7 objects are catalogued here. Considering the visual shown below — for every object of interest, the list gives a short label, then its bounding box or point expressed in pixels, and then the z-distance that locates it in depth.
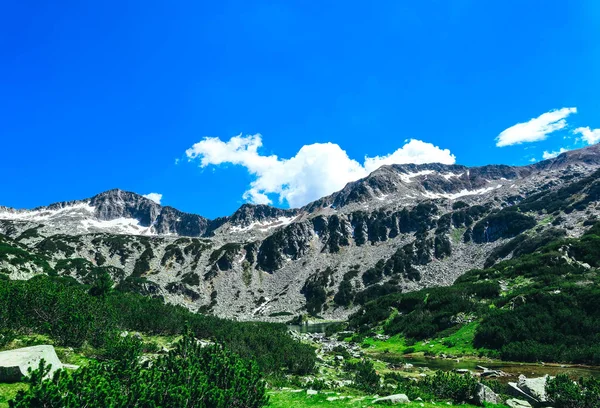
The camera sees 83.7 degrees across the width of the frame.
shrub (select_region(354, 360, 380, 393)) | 23.45
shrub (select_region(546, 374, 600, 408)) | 16.56
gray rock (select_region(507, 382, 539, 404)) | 20.10
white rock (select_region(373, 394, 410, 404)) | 16.66
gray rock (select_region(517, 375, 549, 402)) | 19.61
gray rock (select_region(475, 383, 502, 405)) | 18.41
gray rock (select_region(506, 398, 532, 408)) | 18.27
